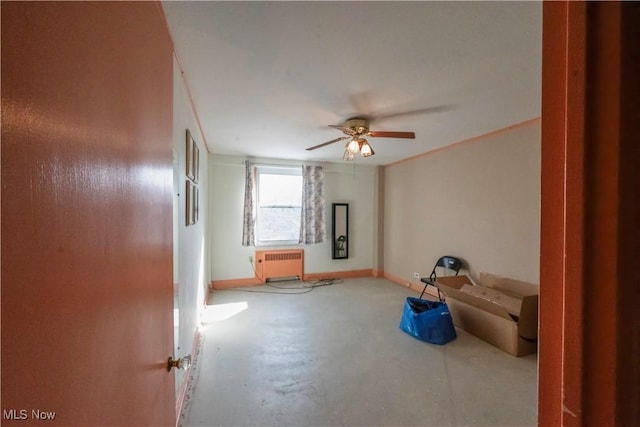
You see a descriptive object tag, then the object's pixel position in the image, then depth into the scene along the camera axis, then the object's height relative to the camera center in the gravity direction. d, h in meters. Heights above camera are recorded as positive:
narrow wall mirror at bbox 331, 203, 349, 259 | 4.95 -0.31
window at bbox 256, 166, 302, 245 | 4.59 +0.16
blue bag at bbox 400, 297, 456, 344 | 2.53 -1.08
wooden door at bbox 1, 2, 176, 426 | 0.29 +0.00
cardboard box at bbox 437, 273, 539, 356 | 2.33 -0.92
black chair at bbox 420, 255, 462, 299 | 3.44 -0.69
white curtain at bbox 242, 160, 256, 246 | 4.36 +0.09
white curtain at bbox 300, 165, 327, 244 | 4.70 +0.16
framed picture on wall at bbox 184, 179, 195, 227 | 1.94 +0.08
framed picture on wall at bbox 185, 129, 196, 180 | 1.98 +0.44
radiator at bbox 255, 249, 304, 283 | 4.50 -0.89
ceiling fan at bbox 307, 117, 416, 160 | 2.48 +0.78
